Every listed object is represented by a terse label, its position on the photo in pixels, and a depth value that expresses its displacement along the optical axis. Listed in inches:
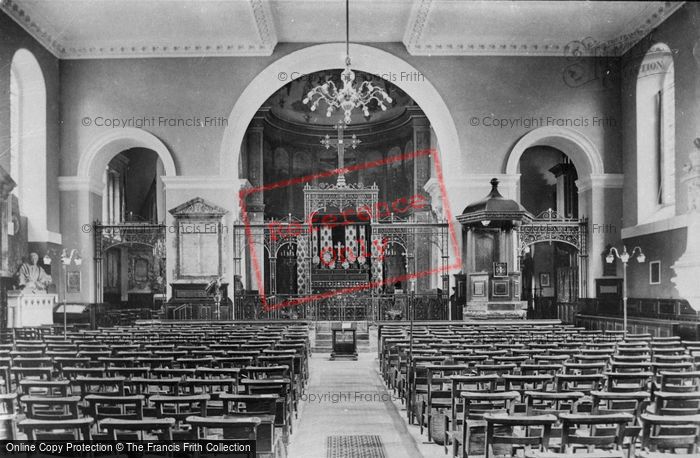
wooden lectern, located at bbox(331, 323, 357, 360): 571.5
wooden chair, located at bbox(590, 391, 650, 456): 185.3
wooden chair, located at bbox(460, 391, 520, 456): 207.0
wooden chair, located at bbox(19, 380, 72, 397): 224.4
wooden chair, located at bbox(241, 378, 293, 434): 240.4
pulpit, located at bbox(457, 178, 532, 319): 686.5
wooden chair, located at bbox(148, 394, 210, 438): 190.5
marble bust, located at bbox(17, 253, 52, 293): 660.6
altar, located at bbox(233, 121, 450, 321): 773.3
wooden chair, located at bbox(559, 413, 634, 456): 163.3
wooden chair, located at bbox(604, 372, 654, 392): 245.6
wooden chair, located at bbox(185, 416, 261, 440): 163.2
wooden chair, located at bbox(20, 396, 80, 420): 195.9
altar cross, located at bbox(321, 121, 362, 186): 815.1
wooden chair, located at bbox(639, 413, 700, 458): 166.9
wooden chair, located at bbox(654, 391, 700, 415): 196.9
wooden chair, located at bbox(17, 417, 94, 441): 158.2
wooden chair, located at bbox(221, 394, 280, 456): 193.2
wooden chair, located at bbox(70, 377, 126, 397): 226.4
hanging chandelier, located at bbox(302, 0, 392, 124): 581.6
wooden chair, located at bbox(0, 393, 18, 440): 167.0
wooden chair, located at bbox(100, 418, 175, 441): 157.5
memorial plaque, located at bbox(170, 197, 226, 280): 772.6
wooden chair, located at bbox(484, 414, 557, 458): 171.2
